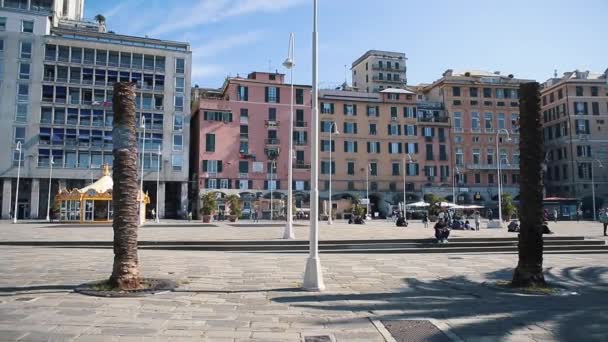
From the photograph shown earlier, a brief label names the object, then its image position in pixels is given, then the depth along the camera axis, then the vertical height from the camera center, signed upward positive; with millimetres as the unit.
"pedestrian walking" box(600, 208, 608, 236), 24525 -304
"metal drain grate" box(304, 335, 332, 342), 5696 -1644
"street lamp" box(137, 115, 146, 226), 33800 +990
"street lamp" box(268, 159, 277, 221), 57469 +6020
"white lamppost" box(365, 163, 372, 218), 61331 +5218
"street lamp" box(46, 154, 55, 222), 48775 +4132
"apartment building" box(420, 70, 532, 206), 64500 +11884
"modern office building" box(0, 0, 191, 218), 51562 +13277
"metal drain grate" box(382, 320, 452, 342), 5836 -1662
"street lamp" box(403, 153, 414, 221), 60338 +7021
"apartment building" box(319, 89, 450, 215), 60938 +9228
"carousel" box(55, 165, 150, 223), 36250 +768
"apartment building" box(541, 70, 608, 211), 63344 +10924
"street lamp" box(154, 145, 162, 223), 51397 +4771
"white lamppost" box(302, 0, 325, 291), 9117 +259
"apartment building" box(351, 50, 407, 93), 77875 +25208
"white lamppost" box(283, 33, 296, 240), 17922 +763
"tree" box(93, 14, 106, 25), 72000 +31467
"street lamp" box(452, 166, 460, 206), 60688 +3973
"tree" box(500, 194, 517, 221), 37516 +141
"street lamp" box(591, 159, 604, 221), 60038 +6742
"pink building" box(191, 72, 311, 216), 56000 +9456
